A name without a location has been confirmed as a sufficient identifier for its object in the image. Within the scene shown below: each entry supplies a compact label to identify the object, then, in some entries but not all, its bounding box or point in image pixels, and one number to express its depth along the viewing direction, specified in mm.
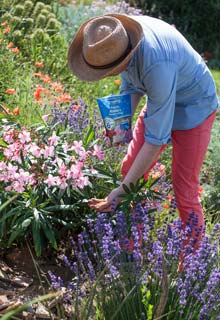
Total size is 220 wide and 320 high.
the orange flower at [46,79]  4770
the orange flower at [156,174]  3865
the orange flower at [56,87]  4677
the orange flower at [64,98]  4418
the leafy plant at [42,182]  3188
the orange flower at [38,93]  4273
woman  2852
